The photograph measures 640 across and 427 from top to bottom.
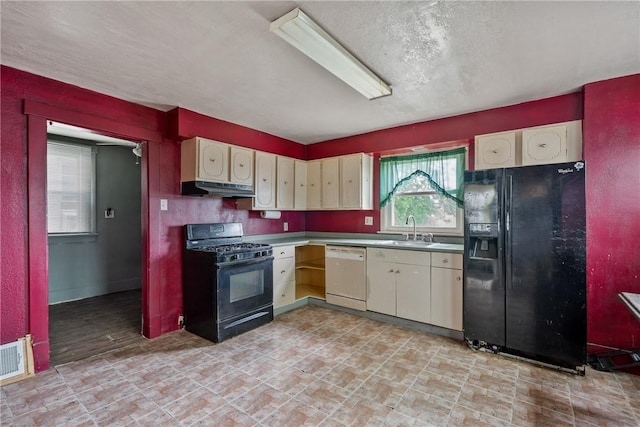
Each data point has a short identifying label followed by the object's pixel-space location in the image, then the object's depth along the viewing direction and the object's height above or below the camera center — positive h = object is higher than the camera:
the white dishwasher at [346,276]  3.69 -0.82
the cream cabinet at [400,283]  3.22 -0.81
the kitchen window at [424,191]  3.64 +0.29
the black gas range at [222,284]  3.00 -0.77
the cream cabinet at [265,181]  3.91 +0.46
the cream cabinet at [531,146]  2.76 +0.67
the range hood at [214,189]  3.17 +0.29
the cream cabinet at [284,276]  3.74 -0.82
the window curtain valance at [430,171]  3.62 +0.56
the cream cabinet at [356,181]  4.12 +0.47
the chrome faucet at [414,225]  3.80 -0.15
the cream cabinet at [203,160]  3.23 +0.62
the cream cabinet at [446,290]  3.02 -0.81
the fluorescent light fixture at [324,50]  1.72 +1.11
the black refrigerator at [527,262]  2.42 -0.44
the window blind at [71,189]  4.24 +0.40
